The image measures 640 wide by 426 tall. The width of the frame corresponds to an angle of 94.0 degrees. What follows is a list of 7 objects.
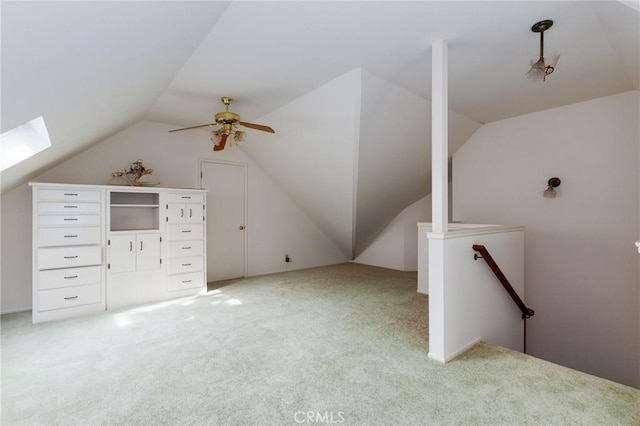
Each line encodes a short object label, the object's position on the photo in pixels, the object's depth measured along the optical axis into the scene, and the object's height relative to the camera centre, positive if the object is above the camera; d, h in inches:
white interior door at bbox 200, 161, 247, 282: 192.1 -2.2
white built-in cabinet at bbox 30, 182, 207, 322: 123.9 -14.8
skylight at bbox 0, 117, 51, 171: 96.3 +24.0
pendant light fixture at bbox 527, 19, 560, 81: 82.8 +42.0
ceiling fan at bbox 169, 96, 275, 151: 125.8 +37.4
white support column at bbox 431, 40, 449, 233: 95.1 +25.7
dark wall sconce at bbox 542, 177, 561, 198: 155.4 +14.4
